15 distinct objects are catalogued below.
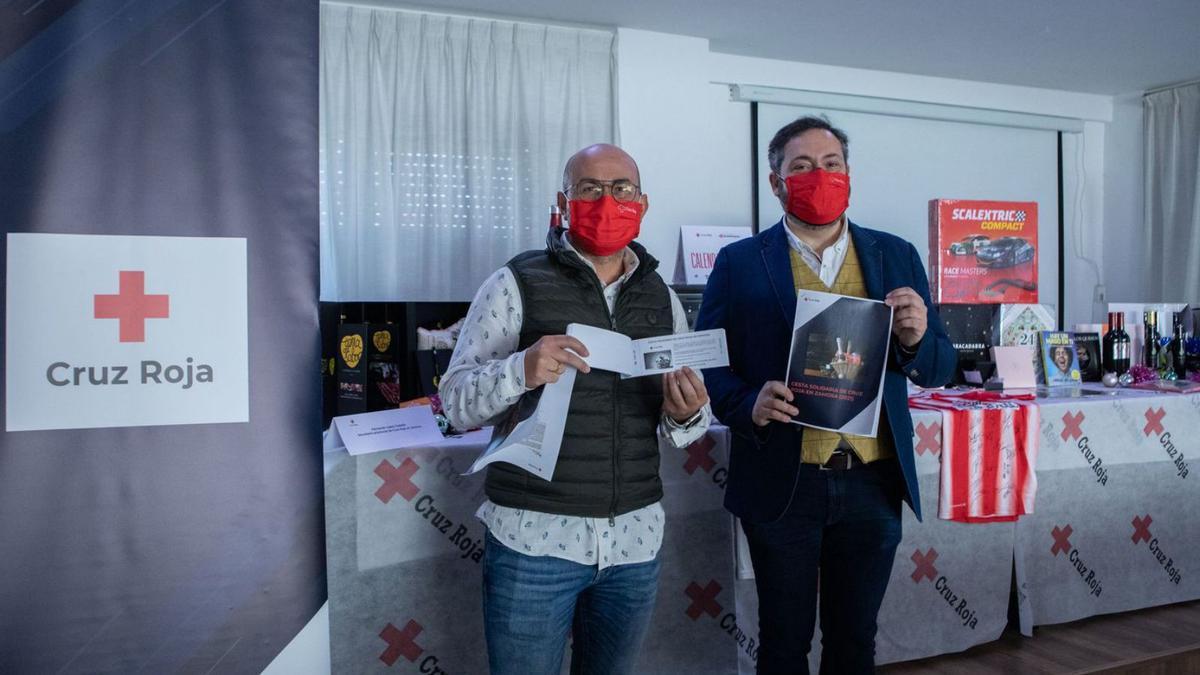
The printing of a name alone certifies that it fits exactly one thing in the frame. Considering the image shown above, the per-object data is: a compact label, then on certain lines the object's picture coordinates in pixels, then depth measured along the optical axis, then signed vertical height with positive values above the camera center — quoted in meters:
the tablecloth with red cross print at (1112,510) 2.63 -0.69
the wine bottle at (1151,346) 3.23 -0.10
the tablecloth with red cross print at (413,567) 1.96 -0.65
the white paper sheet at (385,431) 1.99 -0.28
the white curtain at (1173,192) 5.39 +0.98
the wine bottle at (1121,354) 3.14 -0.13
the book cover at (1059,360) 3.01 -0.15
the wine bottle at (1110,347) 3.15 -0.10
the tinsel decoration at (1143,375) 3.07 -0.21
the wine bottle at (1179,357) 3.25 -0.15
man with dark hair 1.57 -0.25
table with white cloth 1.98 -0.72
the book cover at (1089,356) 3.13 -0.14
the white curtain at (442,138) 4.21 +1.14
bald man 1.28 -0.19
